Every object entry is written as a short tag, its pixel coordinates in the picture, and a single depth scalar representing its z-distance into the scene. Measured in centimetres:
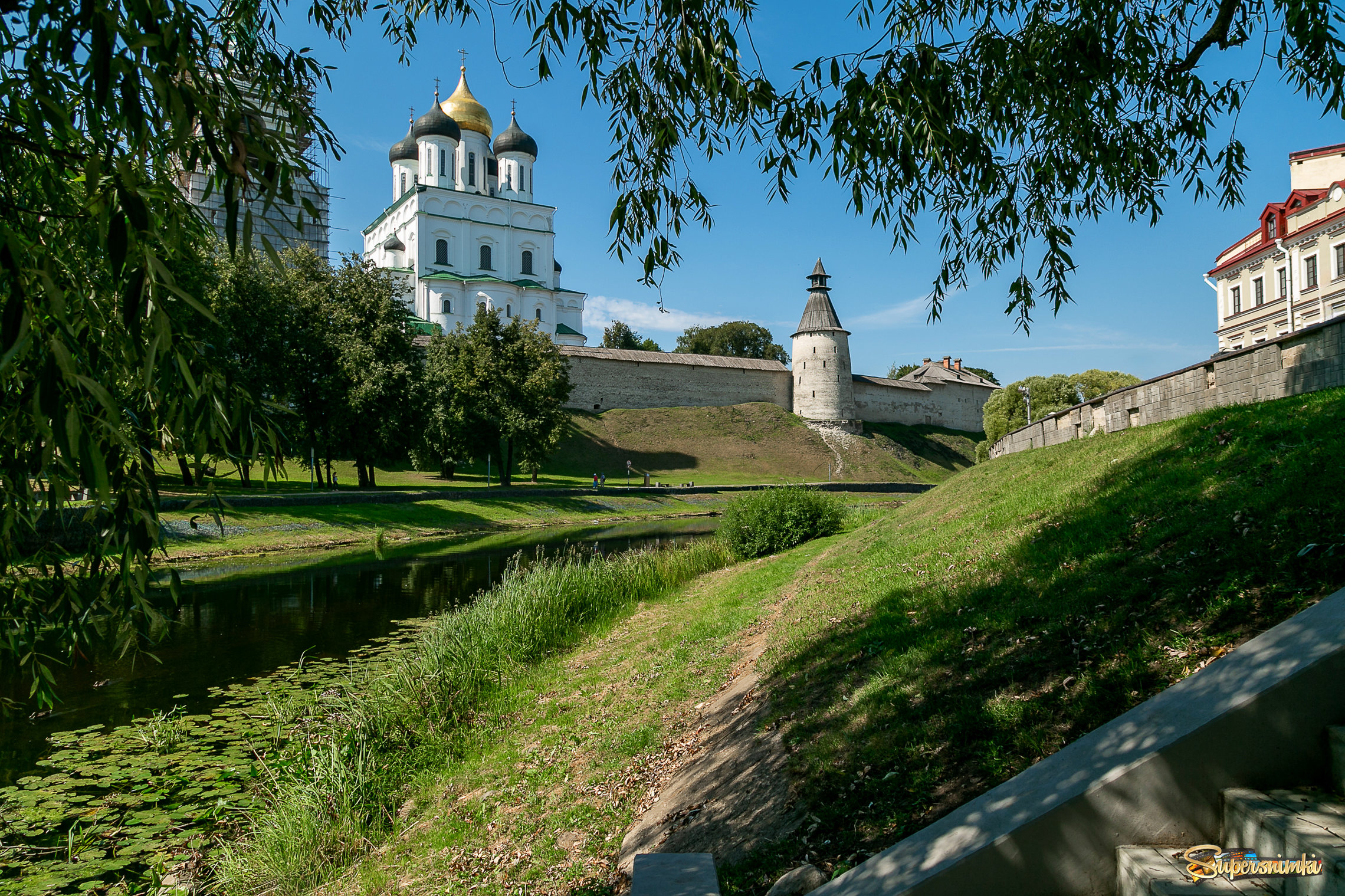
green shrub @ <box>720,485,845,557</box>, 1593
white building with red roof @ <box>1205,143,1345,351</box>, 2595
